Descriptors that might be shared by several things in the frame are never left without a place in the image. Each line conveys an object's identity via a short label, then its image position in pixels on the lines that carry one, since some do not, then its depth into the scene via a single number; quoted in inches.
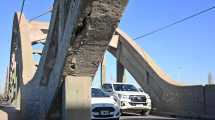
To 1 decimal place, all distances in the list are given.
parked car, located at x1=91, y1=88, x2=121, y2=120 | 415.4
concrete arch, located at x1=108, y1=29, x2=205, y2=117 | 570.7
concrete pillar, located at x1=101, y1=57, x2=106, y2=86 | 900.7
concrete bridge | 281.9
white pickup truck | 570.3
